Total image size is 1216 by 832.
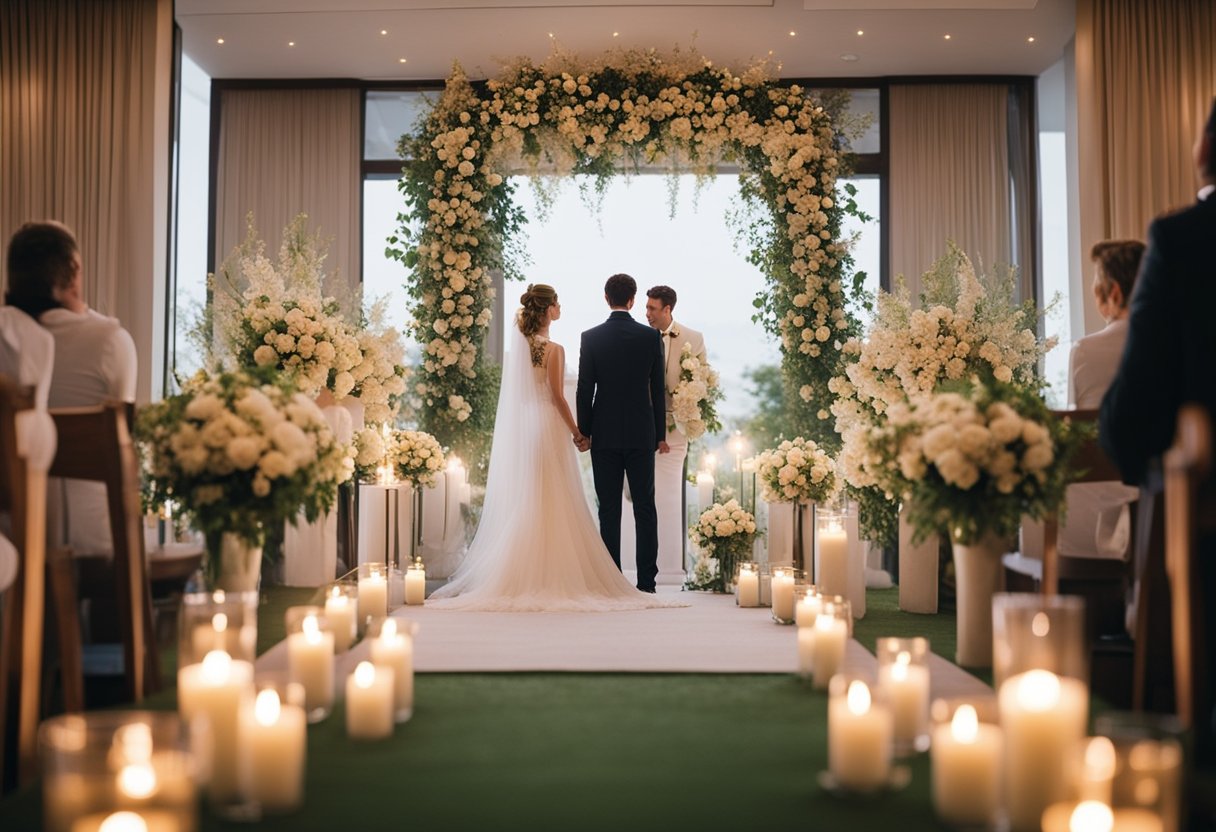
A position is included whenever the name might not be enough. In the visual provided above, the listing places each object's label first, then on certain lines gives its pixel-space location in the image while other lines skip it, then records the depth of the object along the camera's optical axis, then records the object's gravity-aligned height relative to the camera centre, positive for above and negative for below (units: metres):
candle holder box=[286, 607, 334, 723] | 3.21 -0.55
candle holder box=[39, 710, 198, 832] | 1.64 -0.45
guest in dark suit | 2.56 +0.25
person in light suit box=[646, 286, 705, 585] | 7.80 -0.10
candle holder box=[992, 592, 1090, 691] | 2.36 -0.38
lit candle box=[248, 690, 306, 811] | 2.39 -0.62
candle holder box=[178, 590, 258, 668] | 2.67 -0.40
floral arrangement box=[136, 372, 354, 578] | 3.84 +0.00
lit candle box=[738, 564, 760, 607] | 6.23 -0.72
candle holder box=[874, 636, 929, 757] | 2.88 -0.57
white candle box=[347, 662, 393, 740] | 3.07 -0.65
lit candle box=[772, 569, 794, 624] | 5.52 -0.68
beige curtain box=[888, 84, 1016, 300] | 9.39 +2.23
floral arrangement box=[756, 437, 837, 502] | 6.45 -0.11
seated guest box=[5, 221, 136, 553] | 3.98 +0.40
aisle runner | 4.33 -0.80
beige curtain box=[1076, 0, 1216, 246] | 7.60 +2.26
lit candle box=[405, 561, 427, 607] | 6.19 -0.70
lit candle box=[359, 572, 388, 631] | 5.09 -0.61
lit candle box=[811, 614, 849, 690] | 3.77 -0.63
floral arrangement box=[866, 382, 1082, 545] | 3.99 -0.02
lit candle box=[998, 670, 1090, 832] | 2.22 -0.56
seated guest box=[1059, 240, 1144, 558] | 4.38 +0.28
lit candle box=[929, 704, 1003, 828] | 2.26 -0.61
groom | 6.89 +0.25
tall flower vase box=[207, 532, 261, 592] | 4.03 -0.38
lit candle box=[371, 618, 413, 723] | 3.29 -0.57
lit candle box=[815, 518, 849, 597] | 5.55 -0.50
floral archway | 8.30 +2.04
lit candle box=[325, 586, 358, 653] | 4.32 -0.60
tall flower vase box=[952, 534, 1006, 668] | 4.40 -0.54
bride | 6.34 -0.34
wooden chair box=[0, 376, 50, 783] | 2.87 -0.30
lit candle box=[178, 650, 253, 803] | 2.46 -0.55
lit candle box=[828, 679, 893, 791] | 2.51 -0.62
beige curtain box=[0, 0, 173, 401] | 7.80 +2.16
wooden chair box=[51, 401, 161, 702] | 3.50 -0.06
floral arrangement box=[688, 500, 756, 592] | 6.90 -0.50
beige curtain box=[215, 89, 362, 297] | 9.55 +2.37
